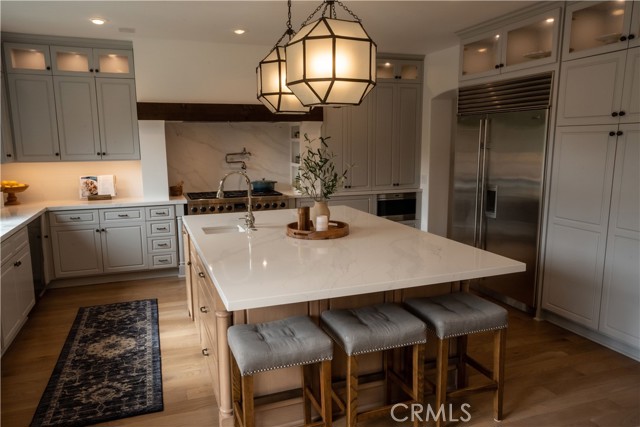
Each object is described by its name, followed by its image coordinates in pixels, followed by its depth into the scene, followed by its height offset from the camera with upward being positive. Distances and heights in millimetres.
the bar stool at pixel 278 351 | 1901 -846
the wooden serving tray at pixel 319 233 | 2896 -521
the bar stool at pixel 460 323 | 2223 -847
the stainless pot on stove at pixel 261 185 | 5359 -387
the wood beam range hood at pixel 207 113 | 4633 +419
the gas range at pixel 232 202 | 4926 -547
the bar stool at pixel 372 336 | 2051 -844
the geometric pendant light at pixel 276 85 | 2547 +392
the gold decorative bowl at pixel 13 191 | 4545 -390
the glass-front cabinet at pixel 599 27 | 3021 +889
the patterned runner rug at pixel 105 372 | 2576 -1447
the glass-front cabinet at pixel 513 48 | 3631 +939
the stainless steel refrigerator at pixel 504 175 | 3787 -203
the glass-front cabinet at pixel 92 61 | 4602 +948
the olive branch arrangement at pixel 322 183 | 2836 -199
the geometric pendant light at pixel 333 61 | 1957 +400
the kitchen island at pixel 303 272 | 1982 -574
